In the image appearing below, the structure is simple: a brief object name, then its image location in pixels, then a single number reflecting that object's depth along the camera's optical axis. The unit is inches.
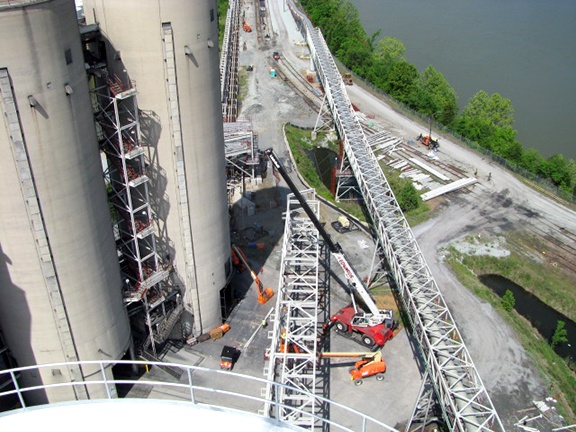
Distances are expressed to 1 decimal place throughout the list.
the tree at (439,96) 2635.3
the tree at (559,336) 1488.7
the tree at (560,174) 2231.8
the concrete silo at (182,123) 1083.9
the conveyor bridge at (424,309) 1070.4
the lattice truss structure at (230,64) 2479.1
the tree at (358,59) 3157.0
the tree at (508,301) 1565.0
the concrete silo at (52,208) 867.4
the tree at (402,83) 2851.9
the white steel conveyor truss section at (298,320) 1160.2
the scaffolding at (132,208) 1107.3
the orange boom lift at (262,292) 1510.8
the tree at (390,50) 3472.0
